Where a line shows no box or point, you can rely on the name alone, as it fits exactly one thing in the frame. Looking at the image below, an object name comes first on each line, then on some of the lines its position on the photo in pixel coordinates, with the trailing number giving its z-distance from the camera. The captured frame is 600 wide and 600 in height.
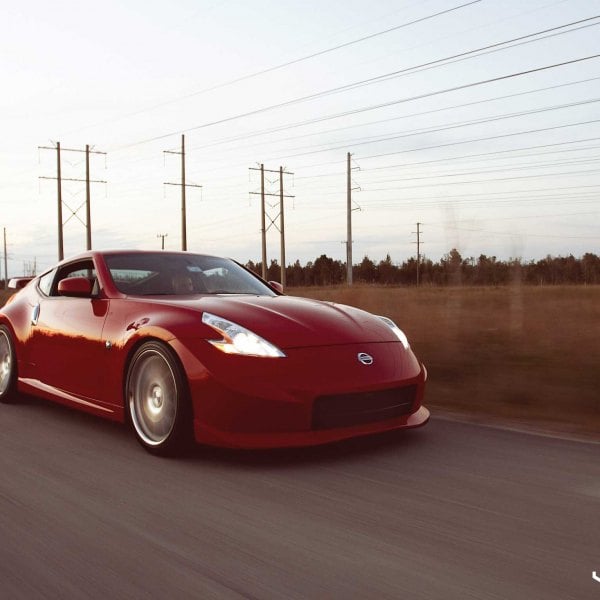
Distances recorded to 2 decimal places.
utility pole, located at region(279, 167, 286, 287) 44.33
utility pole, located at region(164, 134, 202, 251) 36.78
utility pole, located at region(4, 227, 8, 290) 88.53
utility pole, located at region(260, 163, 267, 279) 44.12
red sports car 4.28
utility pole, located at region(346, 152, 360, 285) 38.69
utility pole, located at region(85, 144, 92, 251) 39.50
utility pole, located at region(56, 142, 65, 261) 40.28
